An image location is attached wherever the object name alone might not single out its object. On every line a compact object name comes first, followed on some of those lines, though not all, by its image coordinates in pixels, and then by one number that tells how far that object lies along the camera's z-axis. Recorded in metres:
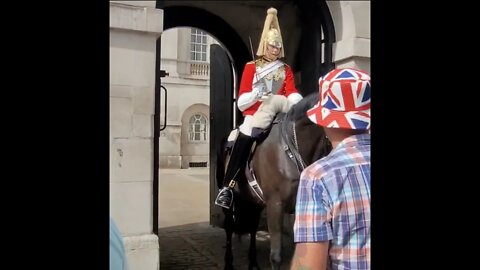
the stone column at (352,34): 4.62
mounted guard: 4.04
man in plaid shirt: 1.36
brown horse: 3.53
